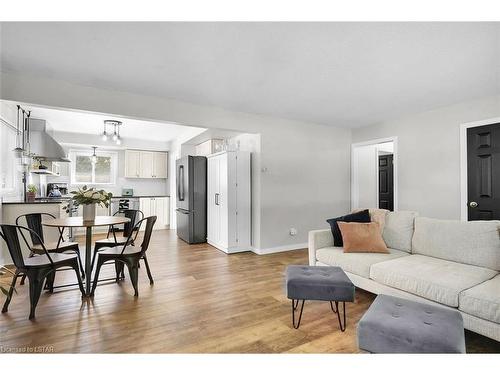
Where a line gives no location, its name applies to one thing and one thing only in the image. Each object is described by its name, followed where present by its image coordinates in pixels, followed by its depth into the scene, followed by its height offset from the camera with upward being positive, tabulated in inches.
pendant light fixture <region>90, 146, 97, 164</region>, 294.8 +33.7
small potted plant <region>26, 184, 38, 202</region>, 182.5 -4.3
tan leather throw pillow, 114.3 -22.5
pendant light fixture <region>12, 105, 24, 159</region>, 167.6 +36.3
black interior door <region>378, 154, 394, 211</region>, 258.1 +5.3
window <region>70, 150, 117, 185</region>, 288.5 +22.6
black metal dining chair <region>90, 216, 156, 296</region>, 111.2 -28.5
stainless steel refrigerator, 216.2 -7.9
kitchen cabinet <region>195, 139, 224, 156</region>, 221.5 +35.4
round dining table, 108.4 -14.8
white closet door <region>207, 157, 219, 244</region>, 201.9 -11.0
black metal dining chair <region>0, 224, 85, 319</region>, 89.5 -27.4
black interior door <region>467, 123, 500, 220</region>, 140.5 +7.5
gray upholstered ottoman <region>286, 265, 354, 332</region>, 82.0 -31.5
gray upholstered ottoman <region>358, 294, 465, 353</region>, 54.3 -31.0
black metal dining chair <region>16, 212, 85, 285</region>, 117.9 -26.0
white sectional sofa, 74.2 -28.7
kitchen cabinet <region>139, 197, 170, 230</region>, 293.3 -23.1
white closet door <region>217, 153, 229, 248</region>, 185.9 -8.8
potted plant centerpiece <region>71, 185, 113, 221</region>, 119.9 -5.0
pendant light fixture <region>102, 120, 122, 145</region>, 222.1 +55.4
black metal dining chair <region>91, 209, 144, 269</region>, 127.0 -26.1
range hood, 192.9 +33.6
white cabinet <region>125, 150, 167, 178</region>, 302.5 +28.3
